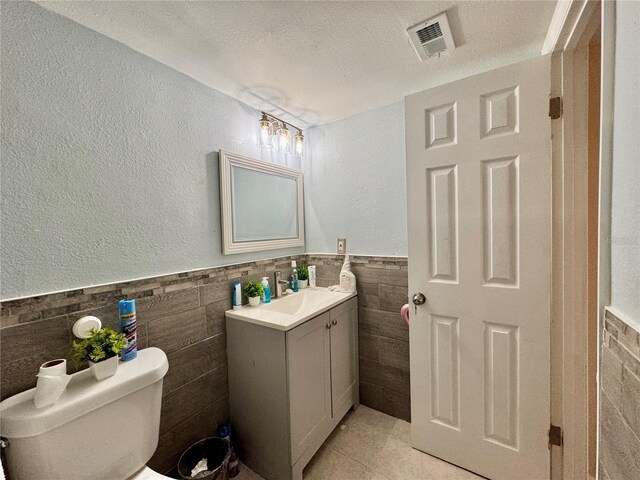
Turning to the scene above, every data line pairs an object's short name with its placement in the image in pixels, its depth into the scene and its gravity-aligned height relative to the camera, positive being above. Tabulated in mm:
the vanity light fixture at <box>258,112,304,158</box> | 1666 +700
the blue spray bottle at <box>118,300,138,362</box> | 1045 -364
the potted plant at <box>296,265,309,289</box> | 2002 -344
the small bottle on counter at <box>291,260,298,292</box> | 1953 -348
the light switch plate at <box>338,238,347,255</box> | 1954 -104
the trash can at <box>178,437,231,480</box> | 1158 -1121
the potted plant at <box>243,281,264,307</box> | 1568 -358
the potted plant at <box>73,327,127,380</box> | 900 -405
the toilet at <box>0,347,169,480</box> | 745 -613
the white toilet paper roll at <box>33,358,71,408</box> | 771 -447
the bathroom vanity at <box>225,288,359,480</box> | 1263 -813
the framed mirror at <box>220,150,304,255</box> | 1528 +206
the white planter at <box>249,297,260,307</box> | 1562 -410
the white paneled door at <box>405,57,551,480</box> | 1142 -191
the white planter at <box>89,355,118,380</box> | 898 -465
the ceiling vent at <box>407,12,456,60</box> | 1069 +871
